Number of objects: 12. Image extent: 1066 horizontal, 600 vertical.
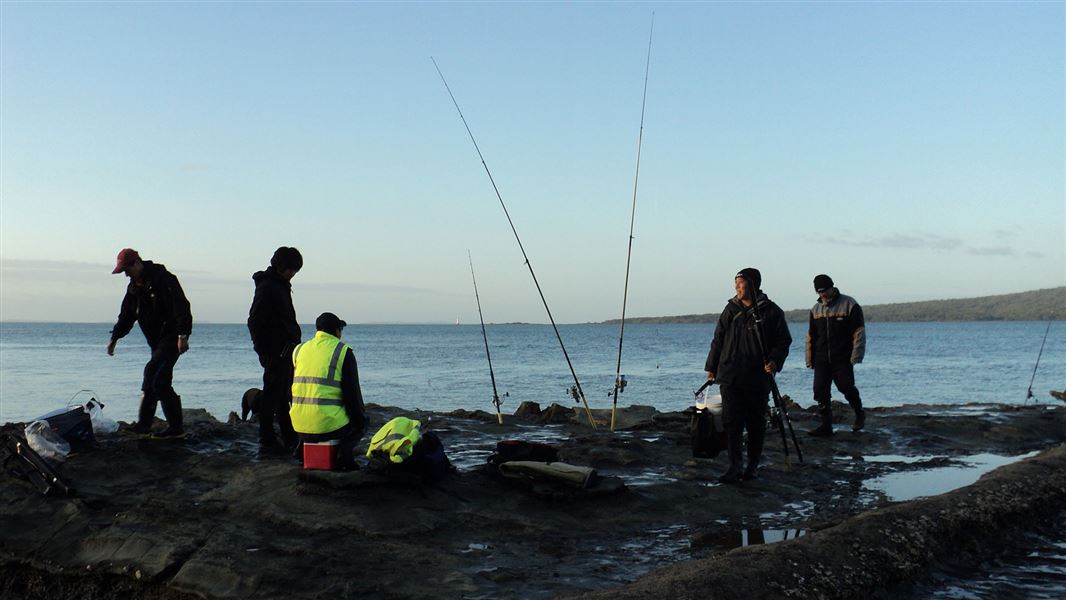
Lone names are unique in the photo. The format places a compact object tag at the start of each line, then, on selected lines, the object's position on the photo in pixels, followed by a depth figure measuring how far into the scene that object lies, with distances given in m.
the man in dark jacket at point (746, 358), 7.23
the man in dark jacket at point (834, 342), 10.45
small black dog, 10.66
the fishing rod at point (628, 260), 10.61
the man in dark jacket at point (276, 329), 7.64
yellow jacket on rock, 6.42
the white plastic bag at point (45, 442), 6.77
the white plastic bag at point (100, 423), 7.98
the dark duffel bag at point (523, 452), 7.18
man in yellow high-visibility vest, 6.33
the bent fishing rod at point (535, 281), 10.50
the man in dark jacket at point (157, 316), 7.78
